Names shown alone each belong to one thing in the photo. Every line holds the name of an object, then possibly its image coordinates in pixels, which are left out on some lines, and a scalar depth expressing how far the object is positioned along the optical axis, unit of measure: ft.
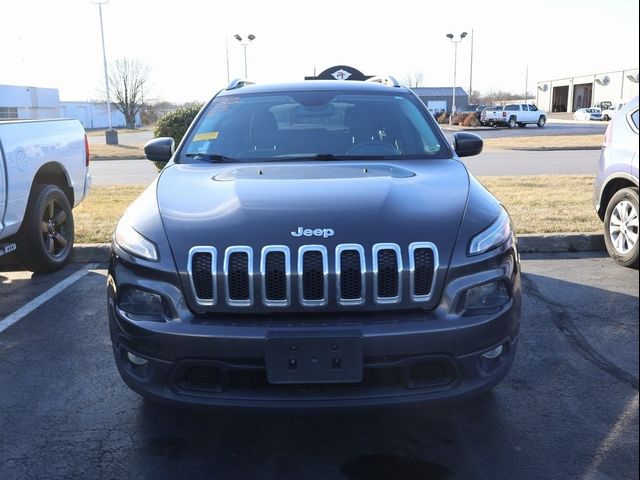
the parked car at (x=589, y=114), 180.37
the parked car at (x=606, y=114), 181.68
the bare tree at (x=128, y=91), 247.50
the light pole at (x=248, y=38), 109.17
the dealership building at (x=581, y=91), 233.14
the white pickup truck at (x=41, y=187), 17.30
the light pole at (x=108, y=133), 105.95
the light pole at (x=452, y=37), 158.51
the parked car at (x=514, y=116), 146.40
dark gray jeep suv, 8.45
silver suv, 18.57
